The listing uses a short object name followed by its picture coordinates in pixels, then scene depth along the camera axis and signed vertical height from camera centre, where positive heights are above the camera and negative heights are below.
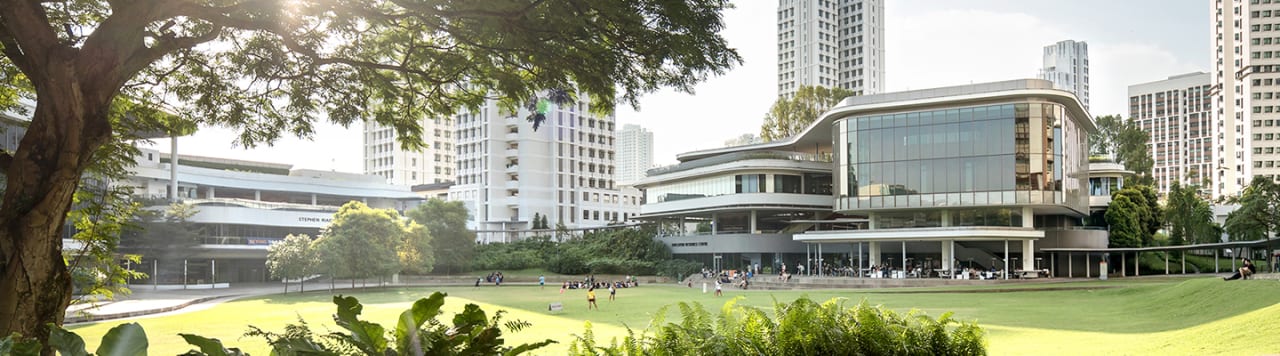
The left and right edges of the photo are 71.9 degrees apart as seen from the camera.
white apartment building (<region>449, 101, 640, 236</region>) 112.00 +5.68
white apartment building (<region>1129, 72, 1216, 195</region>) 170.75 +17.87
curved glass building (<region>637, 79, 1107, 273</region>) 56.44 +2.08
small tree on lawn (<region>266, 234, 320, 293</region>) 58.03 -3.21
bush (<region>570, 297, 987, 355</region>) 6.46 -0.93
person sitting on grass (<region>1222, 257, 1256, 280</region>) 30.82 -2.10
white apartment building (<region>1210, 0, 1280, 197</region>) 119.00 +17.15
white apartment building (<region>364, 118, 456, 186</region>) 150.12 +9.50
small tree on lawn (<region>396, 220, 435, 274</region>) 66.88 -2.92
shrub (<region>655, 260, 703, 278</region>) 71.81 -4.62
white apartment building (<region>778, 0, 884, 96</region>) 143.75 +27.99
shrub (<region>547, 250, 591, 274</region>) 76.19 -4.45
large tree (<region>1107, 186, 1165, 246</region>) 70.50 +0.17
